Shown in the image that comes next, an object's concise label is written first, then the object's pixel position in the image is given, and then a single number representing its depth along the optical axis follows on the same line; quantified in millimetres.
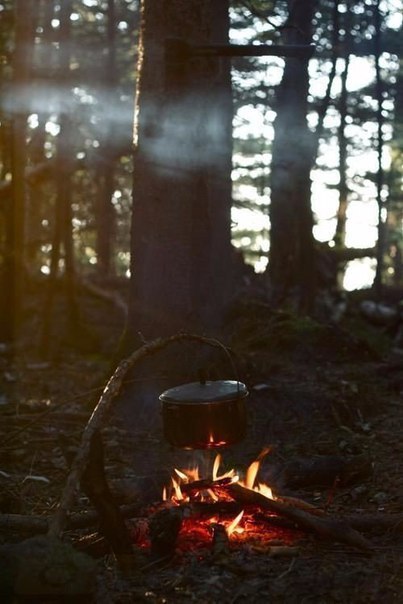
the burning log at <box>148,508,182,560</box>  4582
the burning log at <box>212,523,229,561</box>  4570
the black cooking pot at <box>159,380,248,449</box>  4906
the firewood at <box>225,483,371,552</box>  4805
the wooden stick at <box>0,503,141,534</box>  4762
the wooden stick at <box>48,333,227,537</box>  4234
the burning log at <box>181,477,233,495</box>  5242
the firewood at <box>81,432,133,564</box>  4391
